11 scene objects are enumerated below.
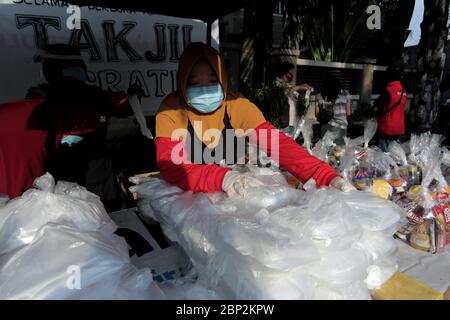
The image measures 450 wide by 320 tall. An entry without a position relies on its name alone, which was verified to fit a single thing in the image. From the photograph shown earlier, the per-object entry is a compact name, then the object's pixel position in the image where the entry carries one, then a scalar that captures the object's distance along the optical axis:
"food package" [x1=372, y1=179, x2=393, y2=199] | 1.39
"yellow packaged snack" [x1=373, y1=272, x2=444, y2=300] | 0.94
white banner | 2.91
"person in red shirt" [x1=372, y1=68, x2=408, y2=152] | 4.10
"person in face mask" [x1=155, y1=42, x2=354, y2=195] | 1.30
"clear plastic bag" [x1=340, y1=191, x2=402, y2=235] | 1.03
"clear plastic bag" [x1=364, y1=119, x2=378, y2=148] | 2.07
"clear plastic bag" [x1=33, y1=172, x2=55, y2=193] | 1.12
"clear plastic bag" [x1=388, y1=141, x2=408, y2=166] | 1.80
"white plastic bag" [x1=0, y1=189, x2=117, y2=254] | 0.91
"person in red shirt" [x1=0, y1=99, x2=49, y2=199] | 1.33
